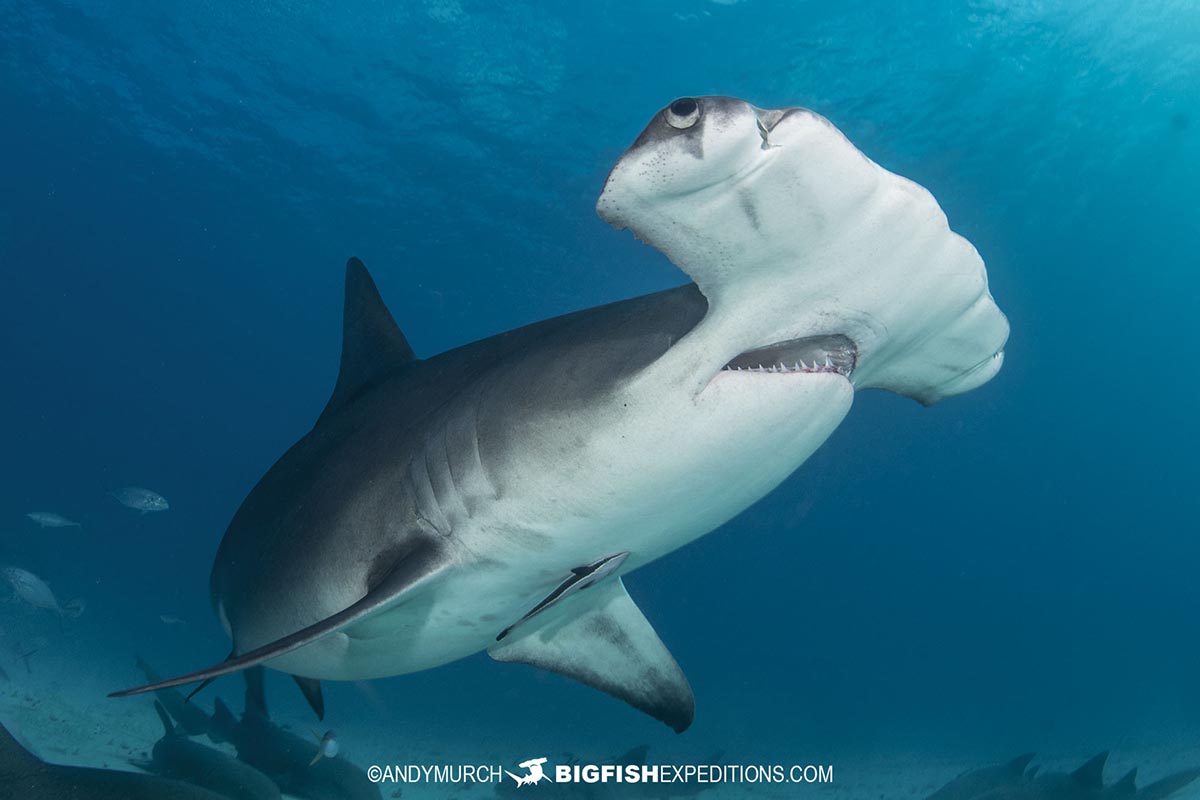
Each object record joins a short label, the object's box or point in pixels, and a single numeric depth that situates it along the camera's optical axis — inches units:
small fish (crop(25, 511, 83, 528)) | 480.7
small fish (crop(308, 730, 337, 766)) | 283.7
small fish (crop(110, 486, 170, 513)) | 479.5
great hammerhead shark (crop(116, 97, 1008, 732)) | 57.4
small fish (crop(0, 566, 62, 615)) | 430.3
